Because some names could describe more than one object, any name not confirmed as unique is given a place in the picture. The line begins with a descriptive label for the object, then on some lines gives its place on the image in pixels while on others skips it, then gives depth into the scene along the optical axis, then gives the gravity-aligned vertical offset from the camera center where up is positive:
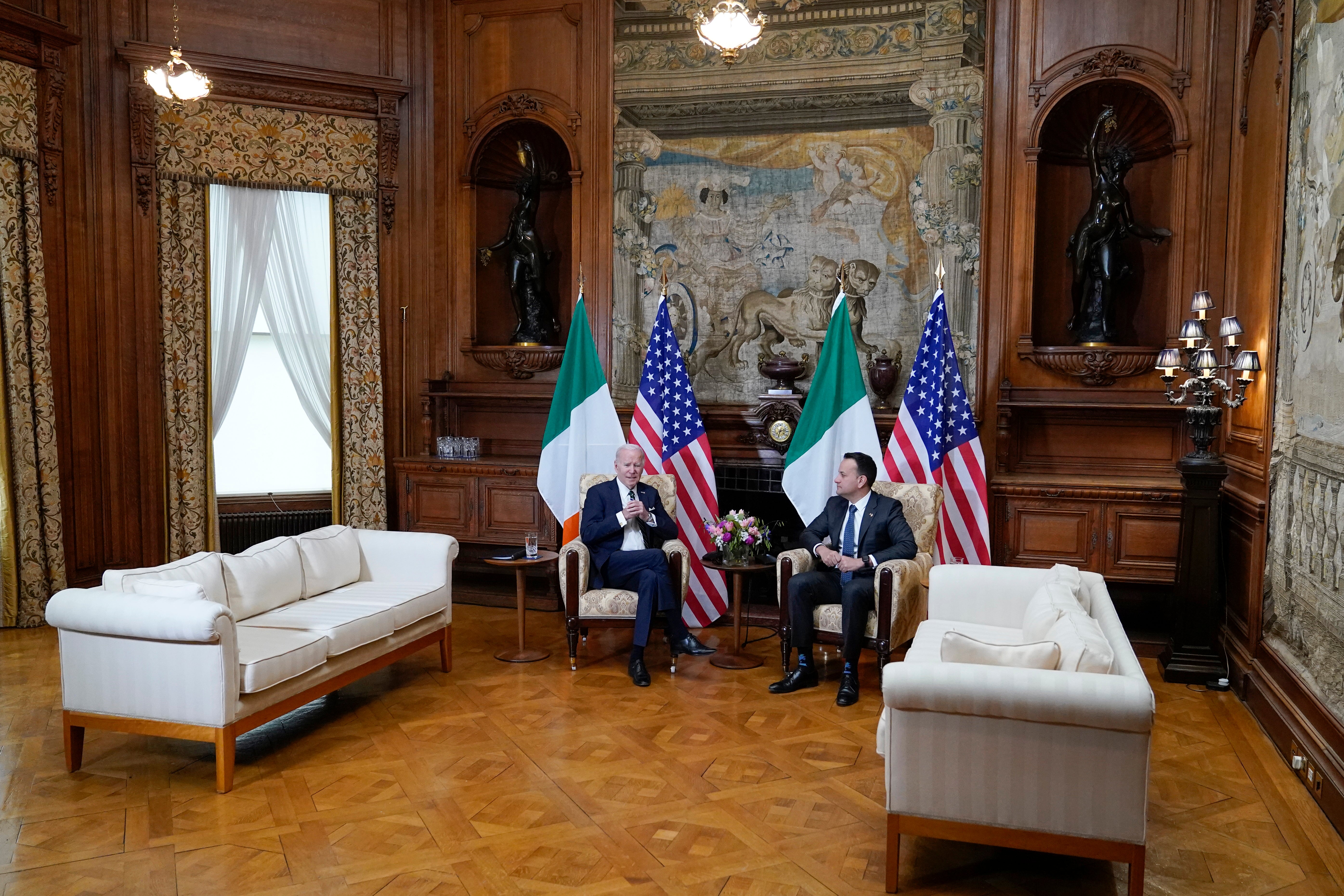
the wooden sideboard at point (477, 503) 7.32 -0.87
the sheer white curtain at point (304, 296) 7.68 +0.64
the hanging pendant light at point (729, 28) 4.72 +1.65
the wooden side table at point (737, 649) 5.75 -1.53
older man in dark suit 5.63 -0.92
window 7.53 +0.30
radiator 7.61 -1.10
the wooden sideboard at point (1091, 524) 6.18 -0.83
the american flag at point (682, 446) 6.77 -0.41
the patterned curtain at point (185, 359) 7.29 +0.15
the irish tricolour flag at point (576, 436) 6.89 -0.35
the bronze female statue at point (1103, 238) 6.74 +0.99
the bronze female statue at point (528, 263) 7.83 +0.91
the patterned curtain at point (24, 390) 6.46 -0.08
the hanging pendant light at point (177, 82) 5.74 +1.67
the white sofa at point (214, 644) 4.00 -1.13
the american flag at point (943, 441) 6.35 -0.34
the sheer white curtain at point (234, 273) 7.50 +0.78
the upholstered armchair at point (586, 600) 5.67 -1.20
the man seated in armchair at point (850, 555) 5.28 -0.89
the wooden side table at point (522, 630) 5.91 -1.44
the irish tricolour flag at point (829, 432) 6.49 -0.29
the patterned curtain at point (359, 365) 7.78 +0.12
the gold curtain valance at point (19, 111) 6.43 +1.69
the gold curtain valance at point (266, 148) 7.27 +1.69
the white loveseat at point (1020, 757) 3.01 -1.12
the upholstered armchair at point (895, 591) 5.23 -1.06
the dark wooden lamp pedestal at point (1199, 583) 5.60 -1.06
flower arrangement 5.76 -0.85
